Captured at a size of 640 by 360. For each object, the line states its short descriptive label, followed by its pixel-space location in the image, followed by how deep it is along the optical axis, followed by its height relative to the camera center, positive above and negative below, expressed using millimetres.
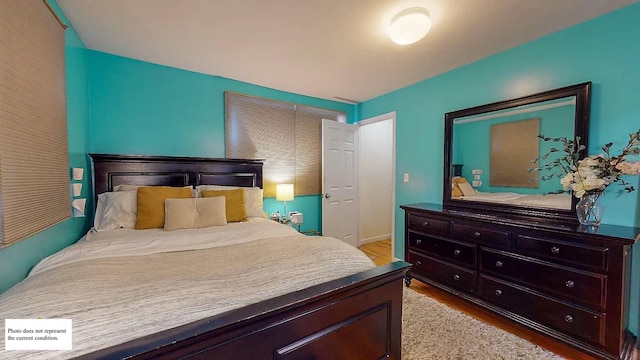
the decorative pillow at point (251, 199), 2688 -283
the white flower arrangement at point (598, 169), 1620 +42
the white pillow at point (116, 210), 2090 -330
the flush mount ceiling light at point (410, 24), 1725 +1093
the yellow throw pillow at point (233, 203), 2432 -297
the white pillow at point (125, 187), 2358 -134
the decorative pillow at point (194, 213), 2088 -352
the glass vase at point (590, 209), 1756 -253
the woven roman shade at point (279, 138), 3203 +524
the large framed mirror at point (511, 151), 1978 +243
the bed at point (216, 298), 797 -499
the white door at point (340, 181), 3727 -107
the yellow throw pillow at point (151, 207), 2105 -296
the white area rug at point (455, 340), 1675 -1244
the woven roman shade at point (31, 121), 1152 +300
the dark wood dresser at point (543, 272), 1554 -761
